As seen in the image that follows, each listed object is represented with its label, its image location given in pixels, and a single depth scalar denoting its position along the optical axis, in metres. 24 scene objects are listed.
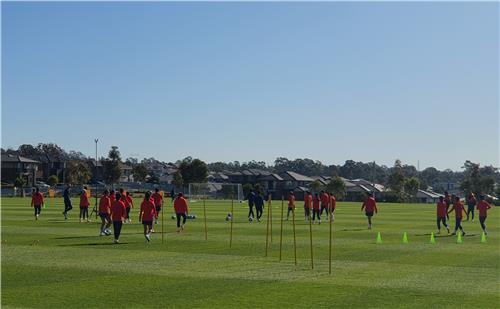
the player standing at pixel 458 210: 30.68
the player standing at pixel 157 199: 32.19
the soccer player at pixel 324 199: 39.22
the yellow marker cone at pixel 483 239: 26.91
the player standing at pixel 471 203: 43.74
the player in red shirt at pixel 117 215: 24.69
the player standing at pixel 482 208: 31.28
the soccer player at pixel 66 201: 39.44
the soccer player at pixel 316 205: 38.34
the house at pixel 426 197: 149.00
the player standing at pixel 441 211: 31.62
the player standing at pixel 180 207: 29.69
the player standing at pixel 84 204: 35.77
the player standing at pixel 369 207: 33.91
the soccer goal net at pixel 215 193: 90.69
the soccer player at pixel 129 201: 33.94
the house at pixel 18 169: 146.75
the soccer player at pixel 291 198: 33.84
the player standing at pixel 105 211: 27.67
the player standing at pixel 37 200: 38.16
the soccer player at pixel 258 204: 40.30
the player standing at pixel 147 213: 25.27
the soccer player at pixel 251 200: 40.44
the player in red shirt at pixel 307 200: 36.41
